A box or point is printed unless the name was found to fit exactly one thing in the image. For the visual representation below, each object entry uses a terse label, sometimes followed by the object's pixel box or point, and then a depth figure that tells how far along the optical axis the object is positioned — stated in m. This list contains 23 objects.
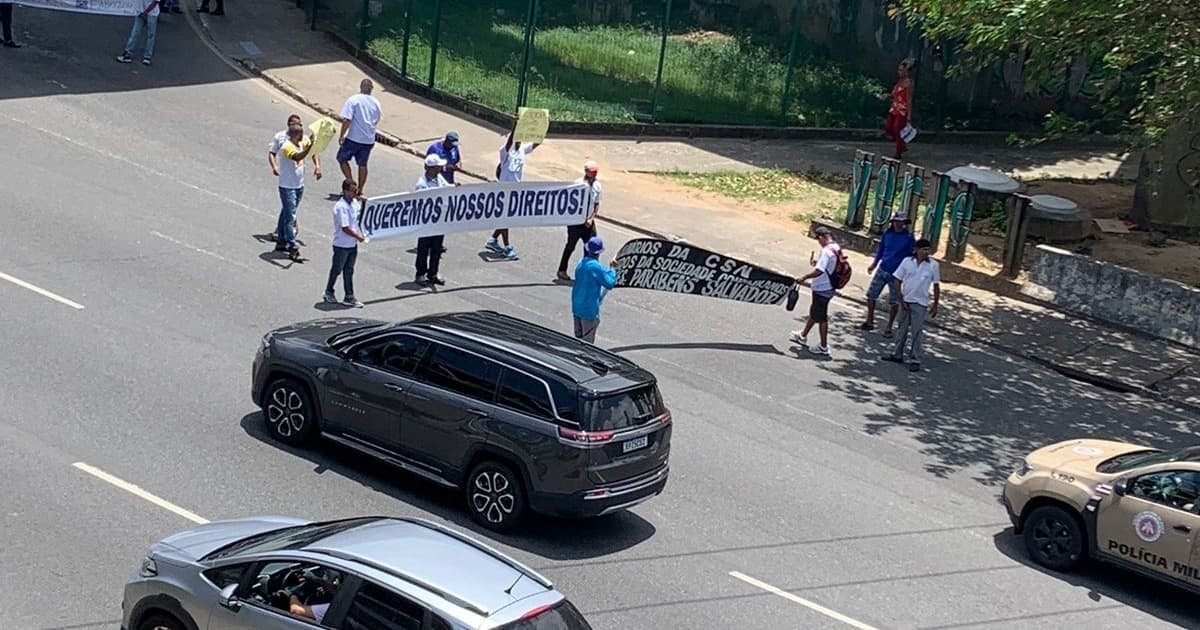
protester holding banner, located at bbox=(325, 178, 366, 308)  16.70
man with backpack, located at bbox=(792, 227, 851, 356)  17.52
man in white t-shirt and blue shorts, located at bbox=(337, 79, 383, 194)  21.09
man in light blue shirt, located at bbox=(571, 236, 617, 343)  15.53
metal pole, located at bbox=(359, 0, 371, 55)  28.83
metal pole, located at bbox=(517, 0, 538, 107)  26.20
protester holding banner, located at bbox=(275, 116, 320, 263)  18.17
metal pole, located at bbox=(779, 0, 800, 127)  28.14
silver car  8.02
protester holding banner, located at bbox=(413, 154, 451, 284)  18.22
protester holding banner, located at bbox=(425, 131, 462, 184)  20.05
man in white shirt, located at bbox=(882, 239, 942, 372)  17.52
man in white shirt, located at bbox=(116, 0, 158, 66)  26.06
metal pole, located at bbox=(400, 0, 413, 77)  27.53
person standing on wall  26.48
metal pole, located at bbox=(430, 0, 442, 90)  27.23
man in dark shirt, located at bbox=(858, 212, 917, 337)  18.70
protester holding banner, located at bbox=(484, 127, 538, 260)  20.00
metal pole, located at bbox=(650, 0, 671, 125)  27.17
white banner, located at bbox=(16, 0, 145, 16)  26.48
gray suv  11.85
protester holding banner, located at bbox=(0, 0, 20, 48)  25.47
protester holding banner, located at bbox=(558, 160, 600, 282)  18.97
